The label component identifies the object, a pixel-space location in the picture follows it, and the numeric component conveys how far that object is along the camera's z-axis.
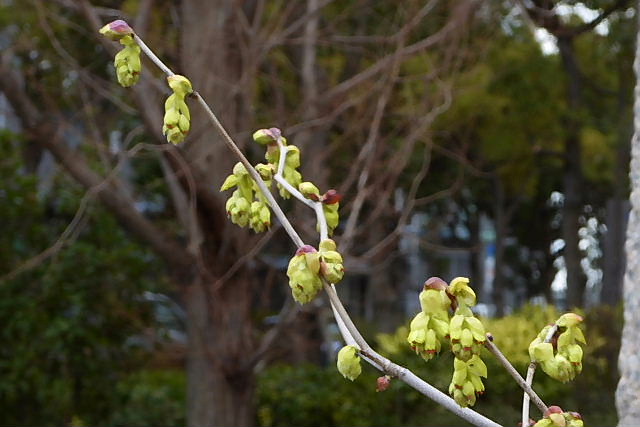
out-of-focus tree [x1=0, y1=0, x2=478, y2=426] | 11.80
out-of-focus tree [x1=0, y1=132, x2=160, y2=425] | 16.31
